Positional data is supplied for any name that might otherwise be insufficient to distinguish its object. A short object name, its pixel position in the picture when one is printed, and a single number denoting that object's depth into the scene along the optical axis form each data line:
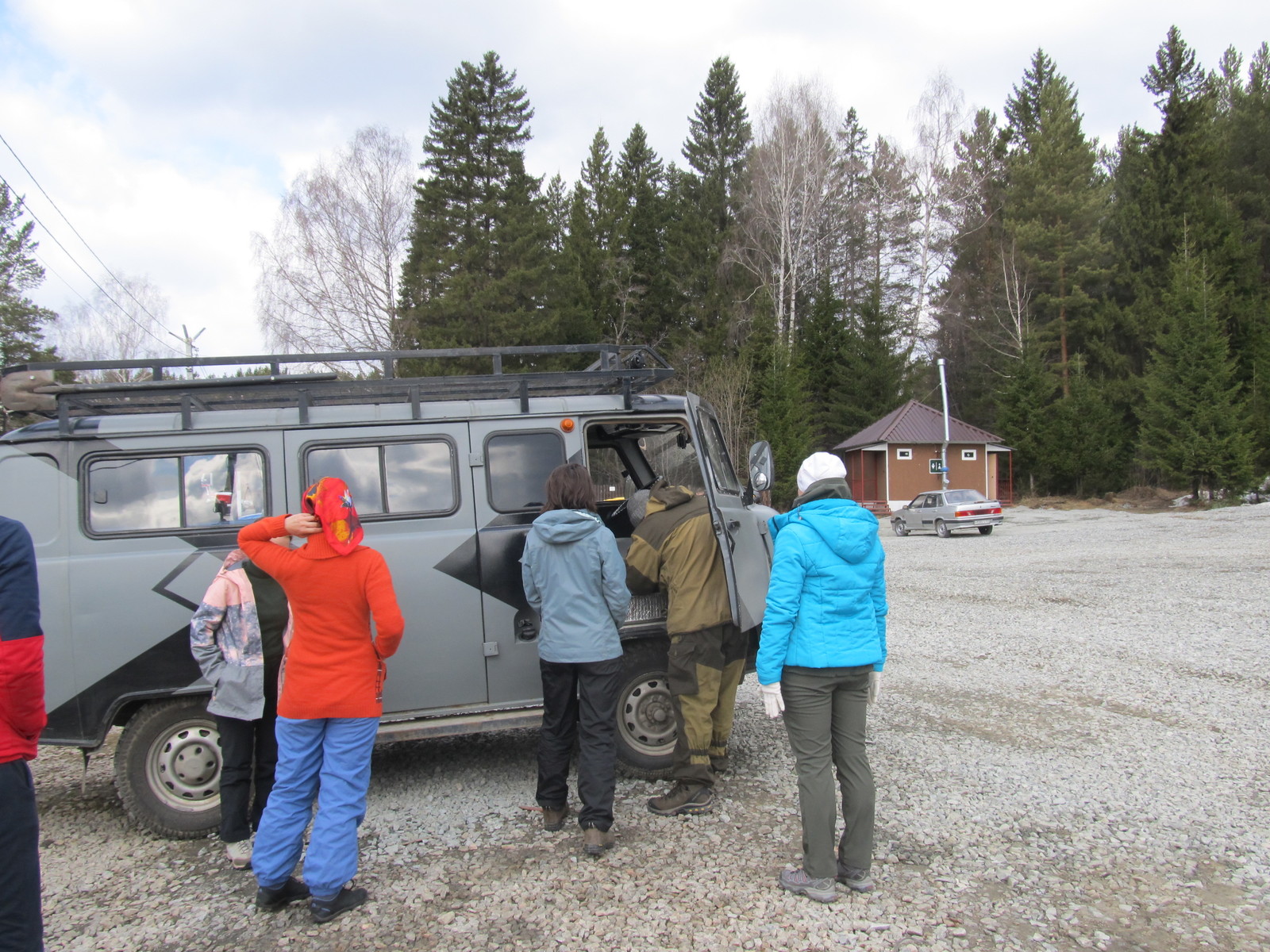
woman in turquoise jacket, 3.64
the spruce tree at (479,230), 32.12
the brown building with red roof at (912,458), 38.31
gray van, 4.39
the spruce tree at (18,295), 31.27
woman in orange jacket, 3.48
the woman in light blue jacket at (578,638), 4.20
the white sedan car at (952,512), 24.34
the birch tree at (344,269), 32.62
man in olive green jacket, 4.61
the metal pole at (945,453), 34.25
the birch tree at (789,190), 37.91
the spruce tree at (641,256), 42.19
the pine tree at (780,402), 35.25
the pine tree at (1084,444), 39.03
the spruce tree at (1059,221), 43.34
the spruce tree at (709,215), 42.12
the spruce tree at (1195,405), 31.64
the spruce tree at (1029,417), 40.25
